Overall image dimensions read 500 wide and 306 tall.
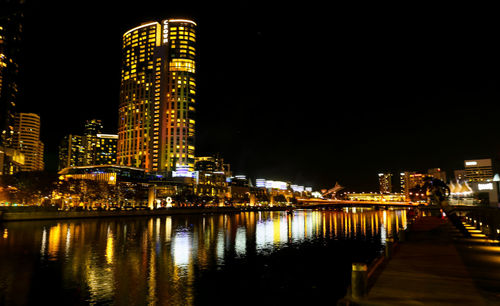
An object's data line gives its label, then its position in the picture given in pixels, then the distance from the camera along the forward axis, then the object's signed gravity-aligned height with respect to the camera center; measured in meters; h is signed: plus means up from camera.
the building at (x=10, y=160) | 124.49 +15.08
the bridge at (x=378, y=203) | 168.50 -3.14
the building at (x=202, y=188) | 189.41 +4.70
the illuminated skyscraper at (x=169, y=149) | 196.50 +25.73
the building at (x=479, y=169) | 191.25 +14.79
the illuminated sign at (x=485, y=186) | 113.28 +3.32
